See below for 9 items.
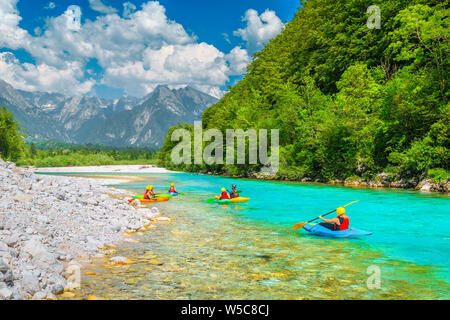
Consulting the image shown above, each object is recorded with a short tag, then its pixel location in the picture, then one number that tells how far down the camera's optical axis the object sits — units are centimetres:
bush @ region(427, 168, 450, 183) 2747
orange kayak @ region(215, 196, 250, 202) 2388
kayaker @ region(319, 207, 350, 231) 1253
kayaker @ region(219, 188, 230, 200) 2359
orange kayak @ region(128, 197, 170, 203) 2333
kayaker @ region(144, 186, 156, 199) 2349
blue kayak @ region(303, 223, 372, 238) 1225
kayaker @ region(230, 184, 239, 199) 2427
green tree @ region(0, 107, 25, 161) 6731
